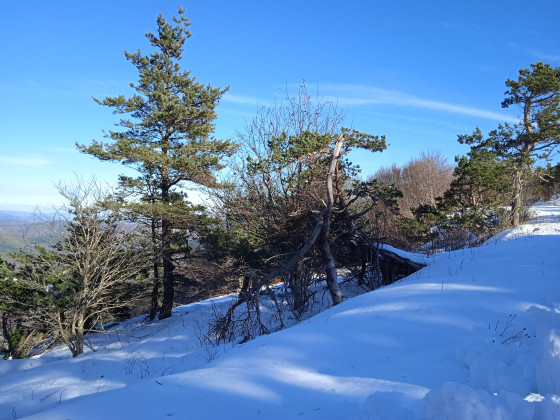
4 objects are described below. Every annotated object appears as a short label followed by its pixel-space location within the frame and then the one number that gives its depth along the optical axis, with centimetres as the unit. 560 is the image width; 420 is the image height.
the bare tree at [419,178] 3384
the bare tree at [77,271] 1292
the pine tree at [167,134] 1475
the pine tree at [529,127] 1708
